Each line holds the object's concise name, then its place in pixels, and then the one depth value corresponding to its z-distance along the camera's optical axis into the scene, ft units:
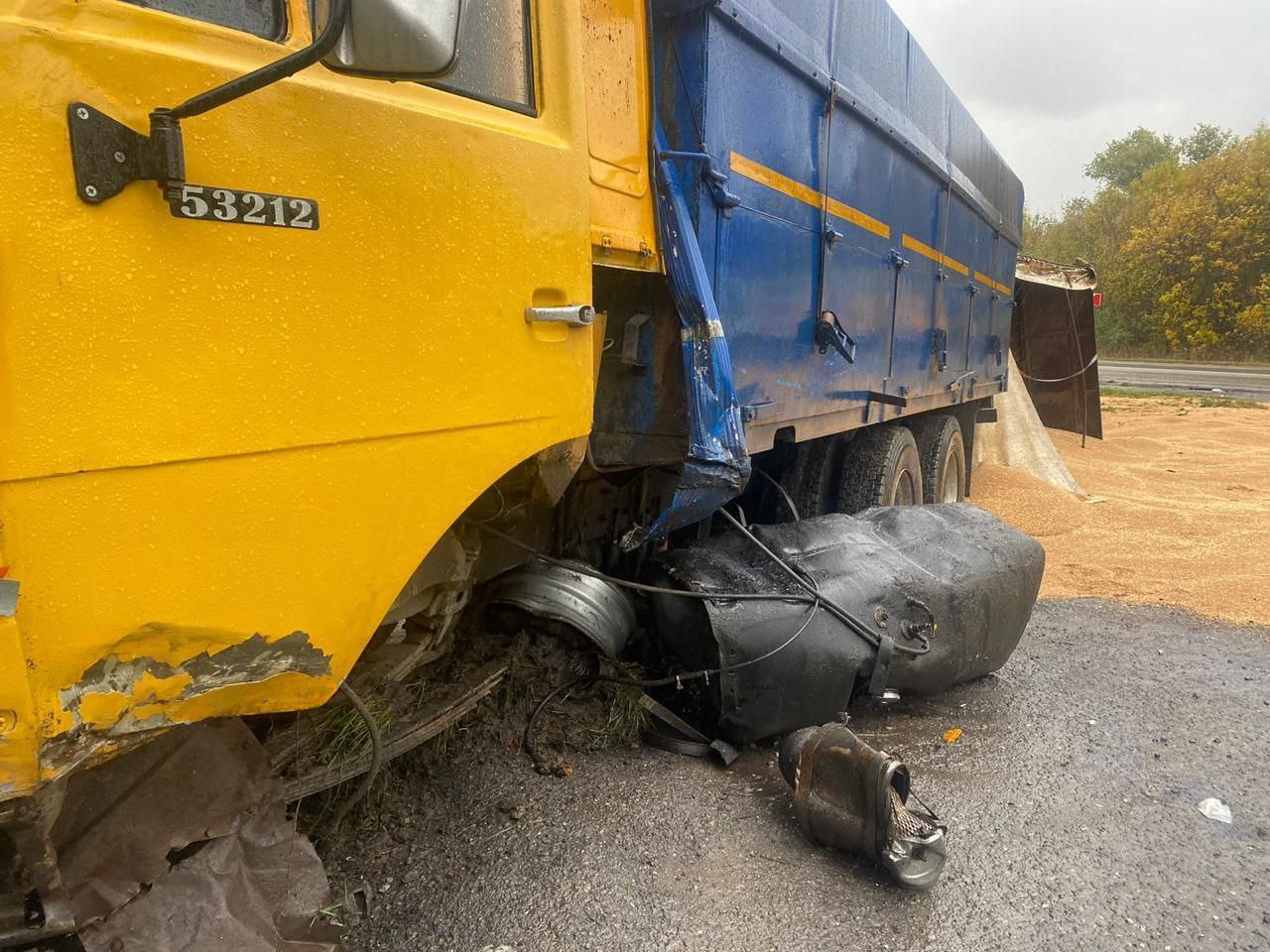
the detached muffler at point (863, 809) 7.88
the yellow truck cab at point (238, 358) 3.80
